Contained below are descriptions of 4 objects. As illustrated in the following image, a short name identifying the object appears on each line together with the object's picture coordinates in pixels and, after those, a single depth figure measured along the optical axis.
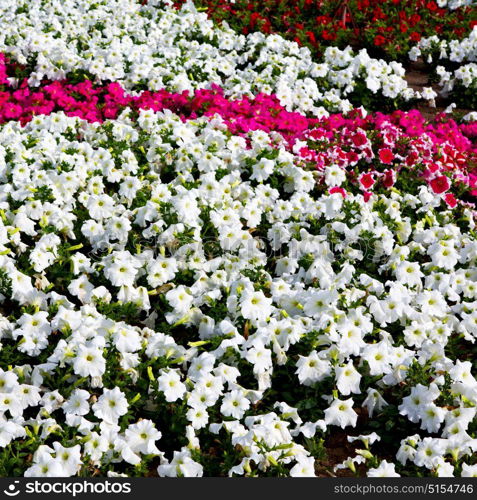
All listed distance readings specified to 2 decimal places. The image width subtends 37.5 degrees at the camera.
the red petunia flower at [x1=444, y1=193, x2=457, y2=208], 5.67
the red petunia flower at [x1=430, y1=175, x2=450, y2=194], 5.79
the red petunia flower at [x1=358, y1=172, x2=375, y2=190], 5.79
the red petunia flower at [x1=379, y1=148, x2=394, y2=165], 6.08
